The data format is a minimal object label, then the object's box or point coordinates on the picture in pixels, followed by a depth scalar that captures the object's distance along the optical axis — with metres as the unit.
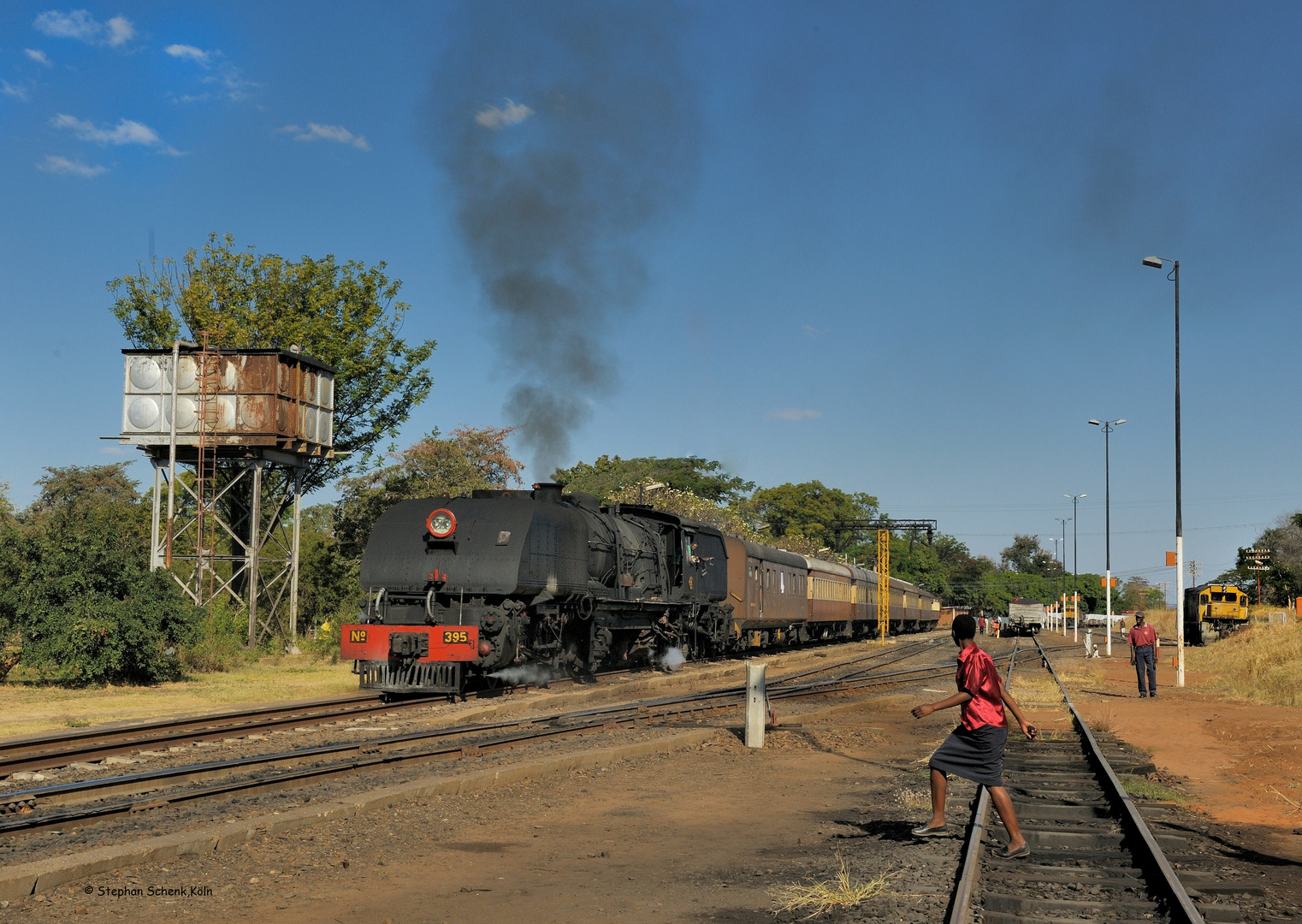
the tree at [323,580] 37.31
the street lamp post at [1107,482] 44.55
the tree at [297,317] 31.09
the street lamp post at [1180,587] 24.23
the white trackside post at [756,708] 13.12
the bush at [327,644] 27.47
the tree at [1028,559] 149.88
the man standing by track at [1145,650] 20.86
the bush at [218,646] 23.58
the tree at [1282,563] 68.06
